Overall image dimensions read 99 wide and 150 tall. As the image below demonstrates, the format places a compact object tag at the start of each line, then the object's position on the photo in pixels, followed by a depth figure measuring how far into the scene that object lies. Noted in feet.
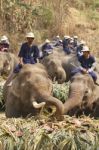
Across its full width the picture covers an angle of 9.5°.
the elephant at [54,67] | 71.51
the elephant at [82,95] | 41.54
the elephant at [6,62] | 72.18
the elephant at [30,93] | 39.52
